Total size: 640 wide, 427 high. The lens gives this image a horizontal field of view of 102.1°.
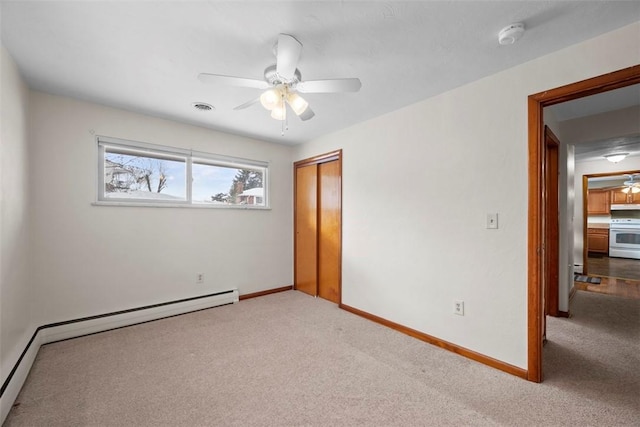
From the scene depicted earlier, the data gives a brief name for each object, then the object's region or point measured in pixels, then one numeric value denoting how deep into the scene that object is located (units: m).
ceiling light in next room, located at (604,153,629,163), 4.11
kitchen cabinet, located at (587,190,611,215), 7.24
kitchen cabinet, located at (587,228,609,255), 7.16
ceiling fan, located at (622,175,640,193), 6.62
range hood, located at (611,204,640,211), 6.82
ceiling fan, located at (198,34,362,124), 1.51
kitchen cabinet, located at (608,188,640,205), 6.82
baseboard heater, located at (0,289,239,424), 1.68
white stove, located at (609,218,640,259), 6.59
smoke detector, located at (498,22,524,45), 1.51
